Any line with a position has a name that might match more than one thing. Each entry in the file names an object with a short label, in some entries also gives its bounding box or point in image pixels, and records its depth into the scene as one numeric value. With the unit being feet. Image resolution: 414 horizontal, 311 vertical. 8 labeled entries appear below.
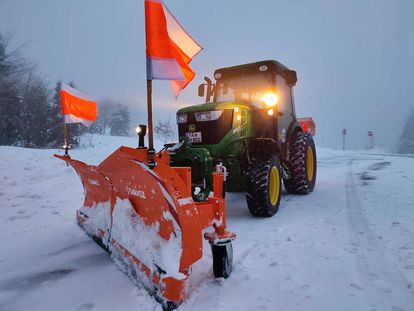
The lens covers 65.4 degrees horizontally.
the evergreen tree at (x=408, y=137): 205.32
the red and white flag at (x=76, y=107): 18.28
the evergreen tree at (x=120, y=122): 195.52
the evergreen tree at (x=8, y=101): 72.43
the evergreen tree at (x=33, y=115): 78.43
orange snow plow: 7.70
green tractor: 15.21
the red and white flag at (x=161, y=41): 10.80
